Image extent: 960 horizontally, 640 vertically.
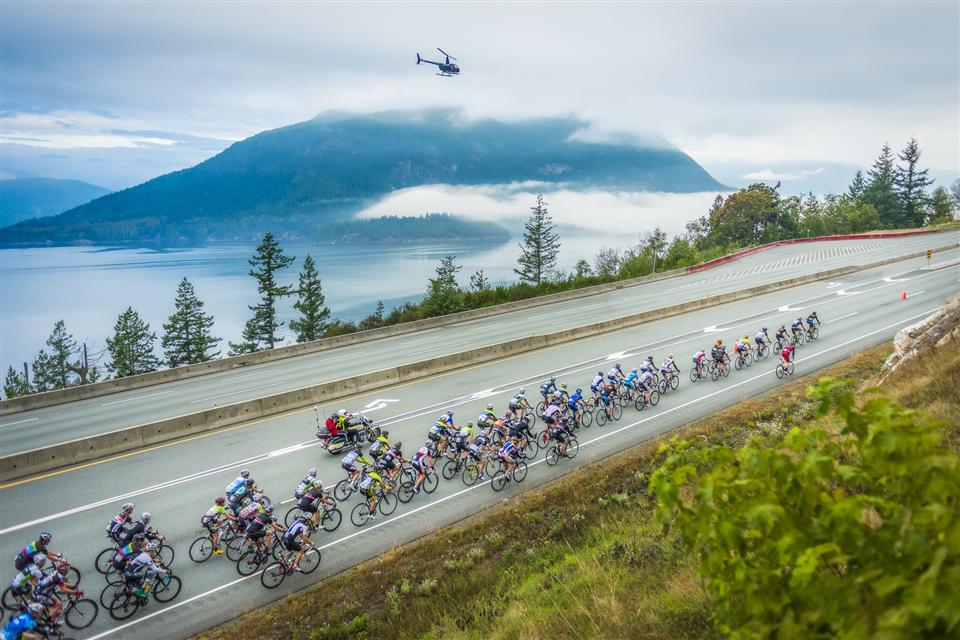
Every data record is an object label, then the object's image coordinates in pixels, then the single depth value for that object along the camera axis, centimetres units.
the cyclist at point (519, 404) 1895
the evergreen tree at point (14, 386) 7306
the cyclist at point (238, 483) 1395
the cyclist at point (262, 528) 1267
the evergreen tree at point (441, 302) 4974
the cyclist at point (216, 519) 1324
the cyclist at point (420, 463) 1612
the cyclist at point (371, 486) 1488
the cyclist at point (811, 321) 3080
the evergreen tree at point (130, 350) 7450
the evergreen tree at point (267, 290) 7081
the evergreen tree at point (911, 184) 12366
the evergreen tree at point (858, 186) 14485
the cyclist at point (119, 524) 1265
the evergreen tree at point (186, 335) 7288
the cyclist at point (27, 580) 1077
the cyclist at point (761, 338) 2747
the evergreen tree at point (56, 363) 8044
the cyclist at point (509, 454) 1642
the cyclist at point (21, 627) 955
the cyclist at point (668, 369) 2383
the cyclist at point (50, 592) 1055
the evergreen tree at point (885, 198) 12106
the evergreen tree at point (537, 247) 9362
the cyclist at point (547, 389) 2091
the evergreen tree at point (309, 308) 7444
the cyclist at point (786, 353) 2430
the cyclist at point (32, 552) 1127
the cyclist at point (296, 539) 1227
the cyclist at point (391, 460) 1555
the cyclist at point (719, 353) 2477
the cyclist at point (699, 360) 2531
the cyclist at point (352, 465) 1585
